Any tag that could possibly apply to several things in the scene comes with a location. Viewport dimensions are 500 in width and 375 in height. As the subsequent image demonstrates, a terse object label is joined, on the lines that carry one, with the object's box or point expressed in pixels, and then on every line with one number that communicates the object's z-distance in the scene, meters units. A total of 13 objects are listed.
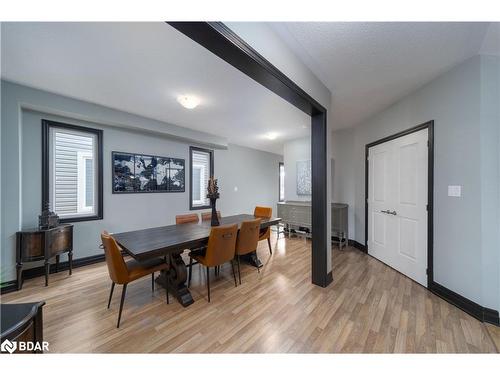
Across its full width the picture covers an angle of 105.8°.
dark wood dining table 1.79
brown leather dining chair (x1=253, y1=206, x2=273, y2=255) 3.28
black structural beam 1.13
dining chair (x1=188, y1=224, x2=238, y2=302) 2.11
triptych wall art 3.43
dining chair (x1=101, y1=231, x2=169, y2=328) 1.72
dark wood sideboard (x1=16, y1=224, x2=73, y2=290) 2.34
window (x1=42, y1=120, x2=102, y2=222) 2.76
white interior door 2.45
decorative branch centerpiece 2.68
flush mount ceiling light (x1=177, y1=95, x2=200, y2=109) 2.62
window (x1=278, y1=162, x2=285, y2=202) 7.41
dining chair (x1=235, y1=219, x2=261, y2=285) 2.46
